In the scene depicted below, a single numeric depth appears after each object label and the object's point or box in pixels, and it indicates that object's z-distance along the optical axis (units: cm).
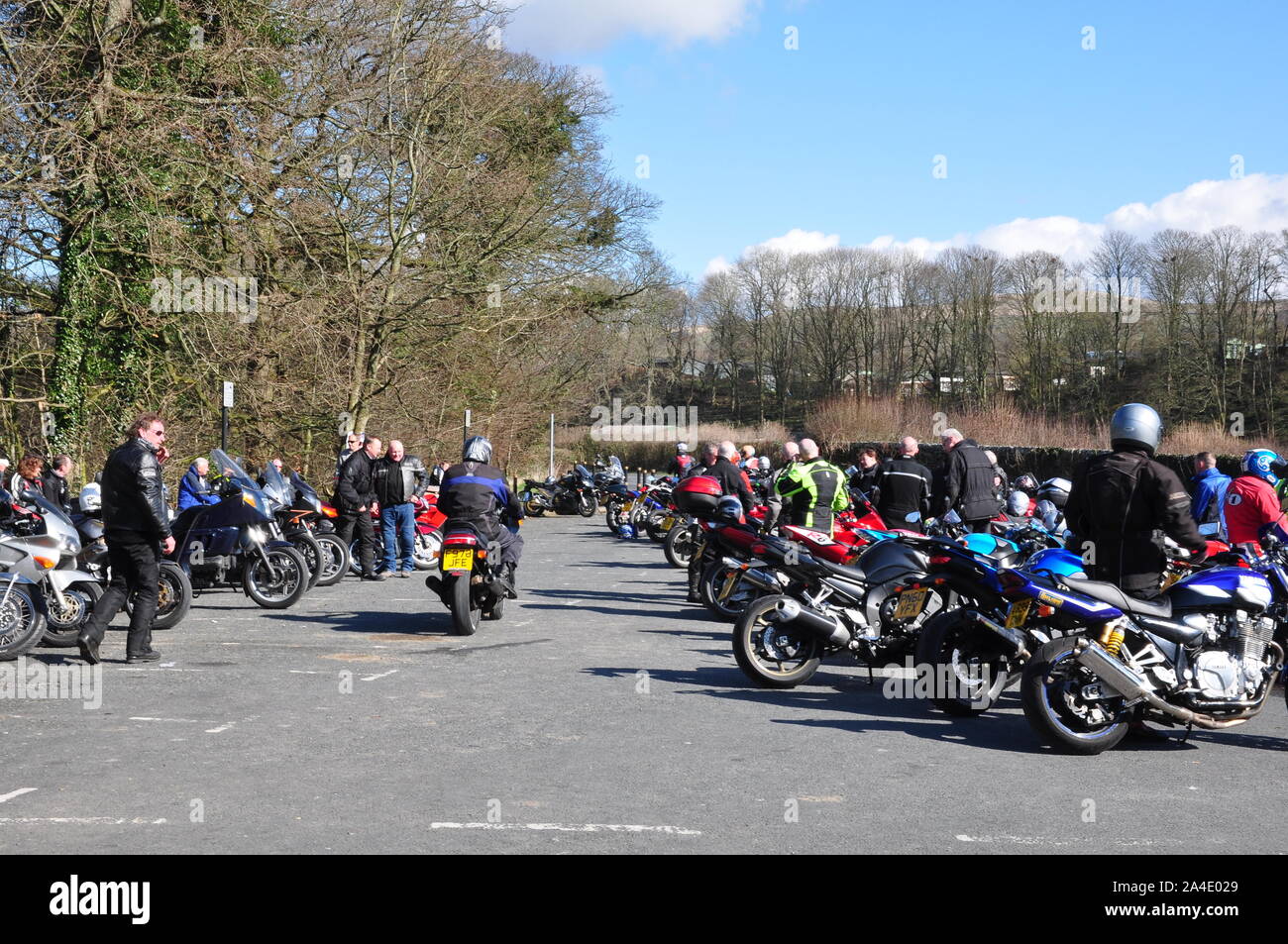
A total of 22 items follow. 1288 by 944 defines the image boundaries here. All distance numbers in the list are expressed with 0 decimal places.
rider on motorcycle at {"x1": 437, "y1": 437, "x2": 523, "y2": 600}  1172
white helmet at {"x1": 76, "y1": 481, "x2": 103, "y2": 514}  1385
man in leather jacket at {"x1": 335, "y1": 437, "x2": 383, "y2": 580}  1636
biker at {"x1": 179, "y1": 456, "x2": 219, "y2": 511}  1395
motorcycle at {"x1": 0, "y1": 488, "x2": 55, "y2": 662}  936
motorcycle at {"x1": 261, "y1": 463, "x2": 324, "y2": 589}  1463
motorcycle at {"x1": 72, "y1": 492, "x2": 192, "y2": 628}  1112
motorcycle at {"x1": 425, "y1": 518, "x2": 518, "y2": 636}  1148
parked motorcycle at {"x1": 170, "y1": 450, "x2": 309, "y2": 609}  1316
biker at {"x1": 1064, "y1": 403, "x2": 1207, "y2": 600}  720
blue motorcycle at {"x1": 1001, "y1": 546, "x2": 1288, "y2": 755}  688
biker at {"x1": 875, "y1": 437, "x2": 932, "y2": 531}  1401
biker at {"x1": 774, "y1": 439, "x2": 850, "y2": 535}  1187
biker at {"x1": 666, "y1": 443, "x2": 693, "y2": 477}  2416
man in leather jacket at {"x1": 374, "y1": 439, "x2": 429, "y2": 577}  1653
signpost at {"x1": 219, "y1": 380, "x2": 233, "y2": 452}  1792
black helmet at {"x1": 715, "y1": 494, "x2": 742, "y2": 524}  1142
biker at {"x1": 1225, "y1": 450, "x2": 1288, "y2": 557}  976
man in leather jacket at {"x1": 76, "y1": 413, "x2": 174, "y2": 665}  952
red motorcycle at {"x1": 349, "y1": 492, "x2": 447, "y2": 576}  1800
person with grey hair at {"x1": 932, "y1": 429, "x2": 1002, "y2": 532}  1352
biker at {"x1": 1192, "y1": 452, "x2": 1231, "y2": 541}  1177
